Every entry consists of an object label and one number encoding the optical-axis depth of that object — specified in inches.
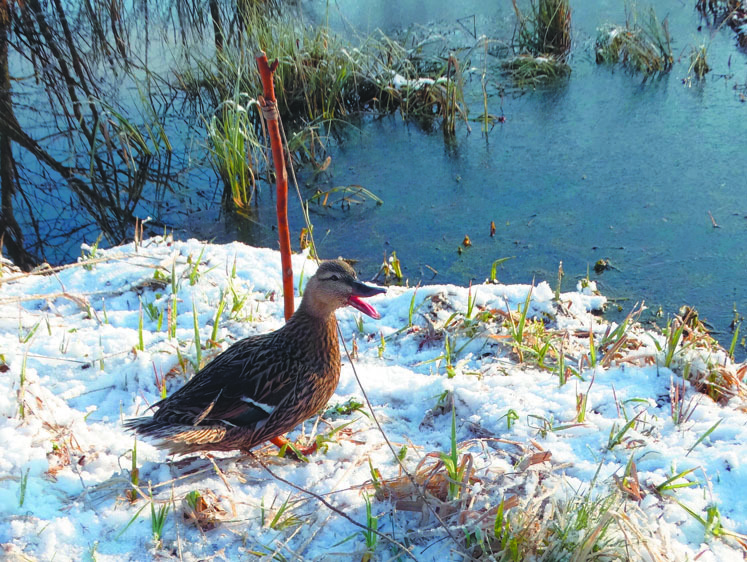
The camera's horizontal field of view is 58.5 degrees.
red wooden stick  106.1
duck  91.4
